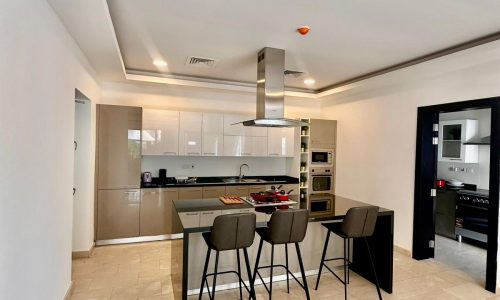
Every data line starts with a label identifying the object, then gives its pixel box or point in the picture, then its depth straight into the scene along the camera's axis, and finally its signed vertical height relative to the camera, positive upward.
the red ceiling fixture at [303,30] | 2.79 +1.19
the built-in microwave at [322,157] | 5.66 -0.16
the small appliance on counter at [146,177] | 4.76 -0.54
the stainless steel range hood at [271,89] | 3.44 +0.74
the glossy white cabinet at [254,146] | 5.34 +0.04
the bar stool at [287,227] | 2.54 -0.71
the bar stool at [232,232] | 2.34 -0.71
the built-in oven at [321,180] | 5.64 -0.62
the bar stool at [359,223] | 2.75 -0.72
